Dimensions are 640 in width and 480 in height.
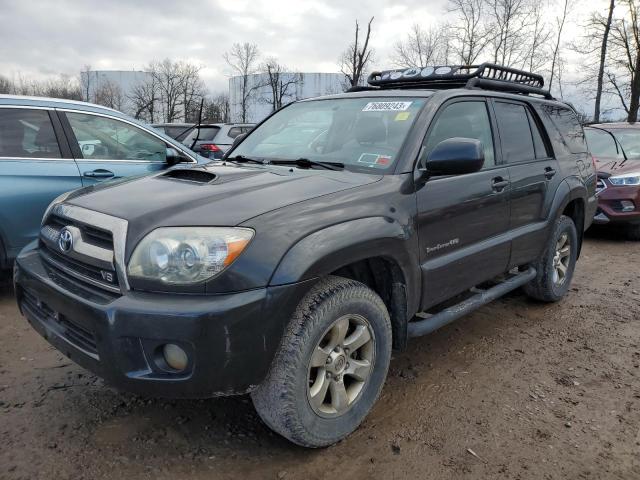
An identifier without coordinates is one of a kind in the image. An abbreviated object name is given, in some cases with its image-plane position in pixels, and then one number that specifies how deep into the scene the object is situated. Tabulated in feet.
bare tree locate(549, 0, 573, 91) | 91.56
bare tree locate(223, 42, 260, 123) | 136.05
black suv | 6.51
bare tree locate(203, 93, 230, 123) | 141.34
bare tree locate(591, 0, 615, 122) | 73.41
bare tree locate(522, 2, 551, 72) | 92.30
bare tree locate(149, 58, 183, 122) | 149.08
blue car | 13.51
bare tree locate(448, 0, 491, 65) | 92.38
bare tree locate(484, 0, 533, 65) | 91.86
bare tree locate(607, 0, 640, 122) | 65.77
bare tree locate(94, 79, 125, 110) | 157.80
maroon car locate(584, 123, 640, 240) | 23.35
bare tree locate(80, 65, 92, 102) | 168.12
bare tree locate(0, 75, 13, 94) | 154.74
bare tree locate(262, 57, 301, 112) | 129.13
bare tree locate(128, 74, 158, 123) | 155.54
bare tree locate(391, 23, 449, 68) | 99.44
